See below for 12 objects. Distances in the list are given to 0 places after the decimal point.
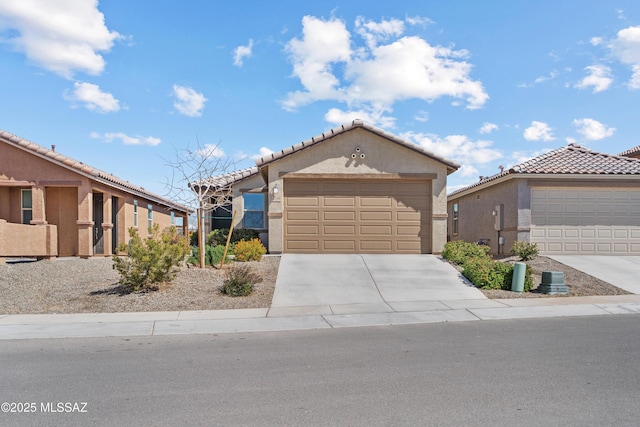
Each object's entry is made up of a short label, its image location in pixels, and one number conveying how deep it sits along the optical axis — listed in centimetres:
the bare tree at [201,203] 1450
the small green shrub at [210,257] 1535
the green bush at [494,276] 1346
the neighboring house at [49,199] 1683
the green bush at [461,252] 1614
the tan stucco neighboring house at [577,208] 1833
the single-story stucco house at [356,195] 1783
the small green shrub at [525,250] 1695
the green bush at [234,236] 1939
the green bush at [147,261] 1212
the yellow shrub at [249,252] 1636
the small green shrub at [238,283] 1235
